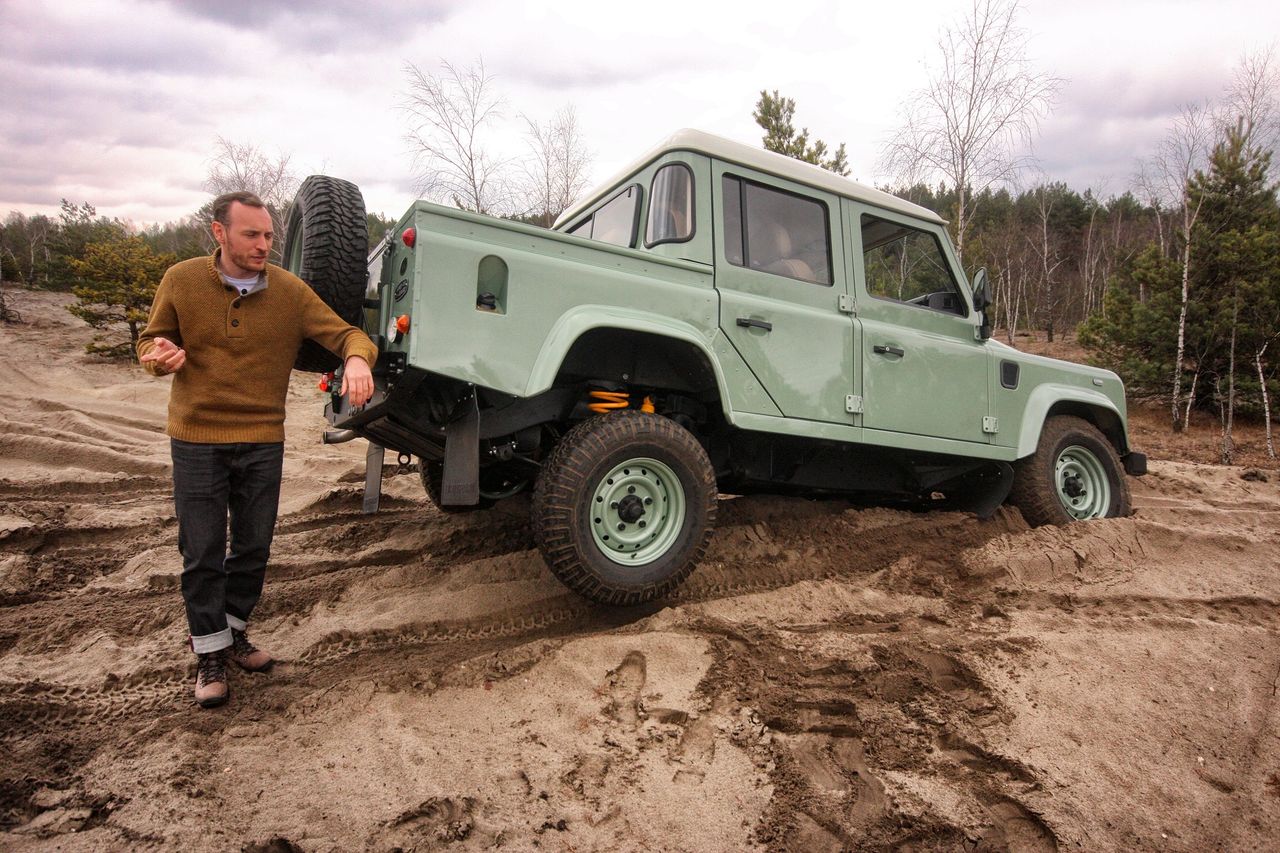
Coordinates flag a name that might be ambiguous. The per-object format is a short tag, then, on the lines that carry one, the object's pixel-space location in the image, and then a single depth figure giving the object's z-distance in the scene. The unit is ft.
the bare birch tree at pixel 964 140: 46.52
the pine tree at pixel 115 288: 41.60
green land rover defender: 9.00
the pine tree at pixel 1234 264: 39.60
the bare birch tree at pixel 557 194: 68.08
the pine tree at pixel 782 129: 56.24
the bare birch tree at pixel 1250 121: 45.50
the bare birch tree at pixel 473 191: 59.49
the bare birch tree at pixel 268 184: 79.88
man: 7.92
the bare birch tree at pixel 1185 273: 42.50
